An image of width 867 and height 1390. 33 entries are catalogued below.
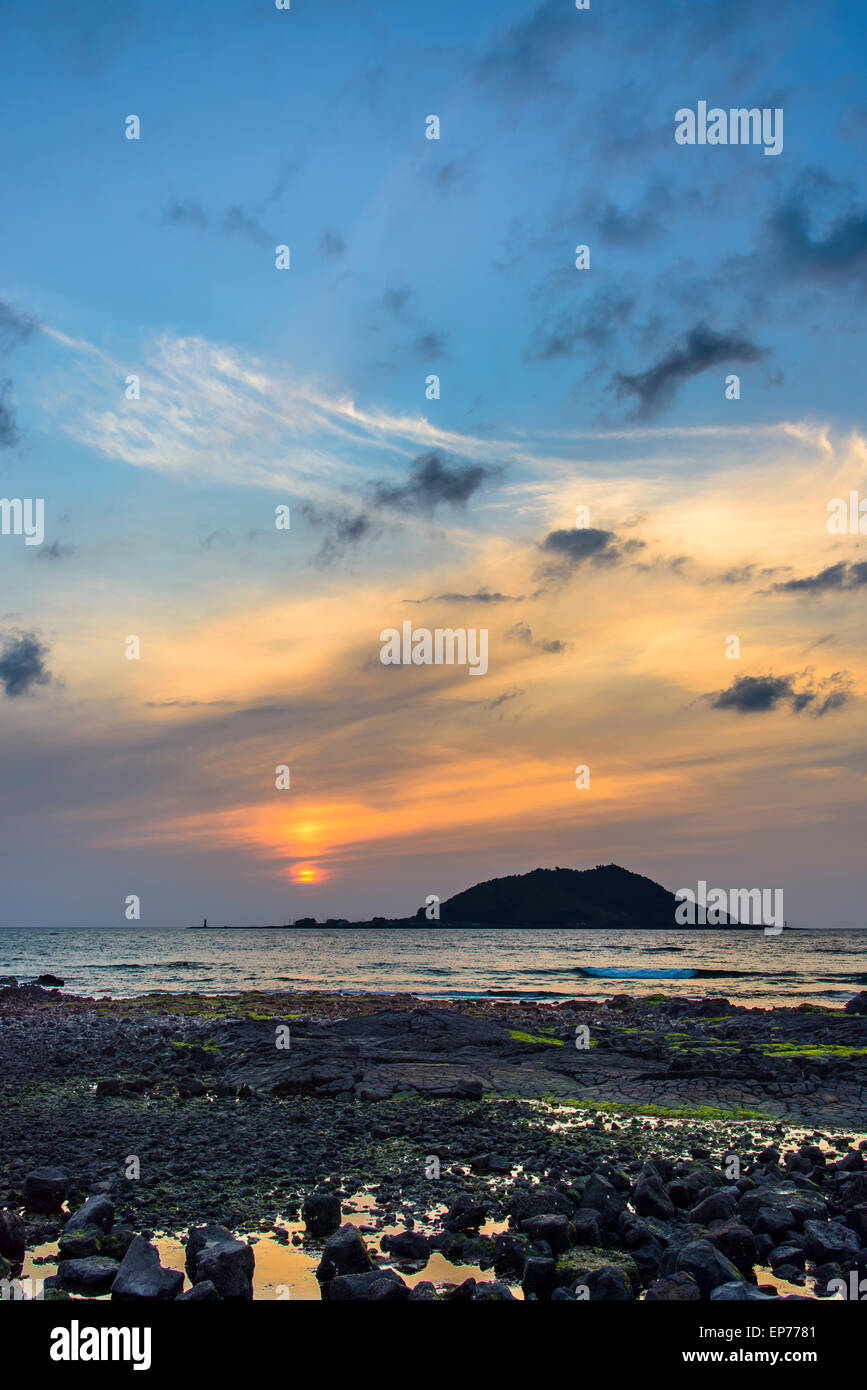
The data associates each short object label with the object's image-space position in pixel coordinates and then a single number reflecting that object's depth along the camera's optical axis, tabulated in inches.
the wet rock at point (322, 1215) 363.9
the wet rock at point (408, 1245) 333.4
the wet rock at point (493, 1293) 283.6
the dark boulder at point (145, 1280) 289.1
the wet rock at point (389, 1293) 278.5
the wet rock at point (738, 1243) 329.1
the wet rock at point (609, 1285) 290.0
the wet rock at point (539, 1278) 300.0
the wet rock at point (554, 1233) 339.6
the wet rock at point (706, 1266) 295.1
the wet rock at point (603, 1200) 359.6
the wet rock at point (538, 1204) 371.9
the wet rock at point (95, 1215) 354.6
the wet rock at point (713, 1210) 366.0
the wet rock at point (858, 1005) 1459.2
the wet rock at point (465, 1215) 363.3
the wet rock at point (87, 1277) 301.0
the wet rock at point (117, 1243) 330.3
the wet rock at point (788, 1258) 326.0
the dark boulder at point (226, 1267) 294.7
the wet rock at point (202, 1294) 281.0
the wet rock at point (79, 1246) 330.6
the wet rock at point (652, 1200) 375.6
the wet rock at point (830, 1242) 330.0
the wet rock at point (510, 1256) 323.3
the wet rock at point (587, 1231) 341.1
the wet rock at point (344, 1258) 311.4
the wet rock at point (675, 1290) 279.5
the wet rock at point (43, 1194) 388.5
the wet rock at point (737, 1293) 275.3
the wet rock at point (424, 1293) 281.1
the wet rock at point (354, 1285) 283.6
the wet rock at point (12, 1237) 330.6
